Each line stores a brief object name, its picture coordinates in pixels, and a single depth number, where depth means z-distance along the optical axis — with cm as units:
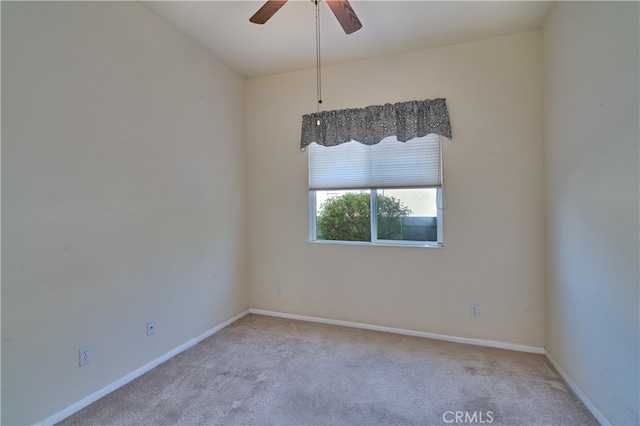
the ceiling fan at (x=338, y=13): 182
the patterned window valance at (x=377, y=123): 284
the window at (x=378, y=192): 296
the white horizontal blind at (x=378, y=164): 293
